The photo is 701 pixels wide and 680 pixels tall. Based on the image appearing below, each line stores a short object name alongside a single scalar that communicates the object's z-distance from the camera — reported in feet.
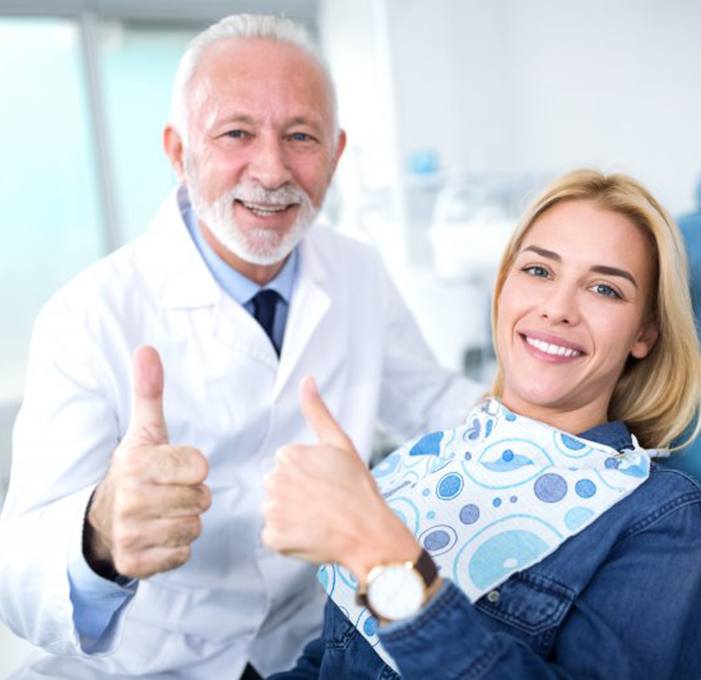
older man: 3.95
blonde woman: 2.43
